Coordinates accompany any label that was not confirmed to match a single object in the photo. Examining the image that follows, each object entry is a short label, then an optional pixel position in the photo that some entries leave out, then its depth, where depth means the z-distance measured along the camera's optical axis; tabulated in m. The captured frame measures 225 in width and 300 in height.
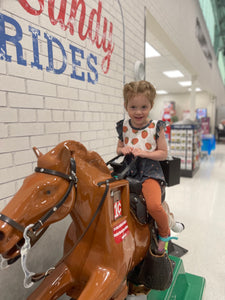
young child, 1.31
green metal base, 1.70
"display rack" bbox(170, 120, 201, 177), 5.32
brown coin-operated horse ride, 0.83
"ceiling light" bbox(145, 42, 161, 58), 5.10
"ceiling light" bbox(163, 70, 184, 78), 8.23
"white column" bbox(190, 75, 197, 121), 8.00
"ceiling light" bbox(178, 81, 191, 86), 10.69
